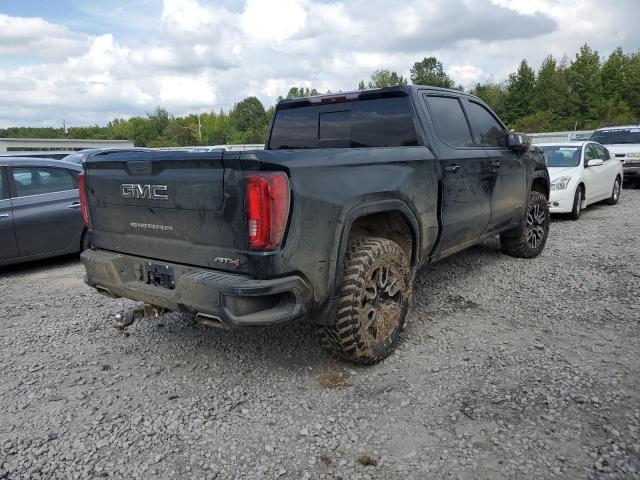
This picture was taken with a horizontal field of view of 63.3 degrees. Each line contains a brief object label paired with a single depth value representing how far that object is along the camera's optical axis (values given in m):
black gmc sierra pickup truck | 2.86
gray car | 6.41
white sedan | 9.27
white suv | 13.77
